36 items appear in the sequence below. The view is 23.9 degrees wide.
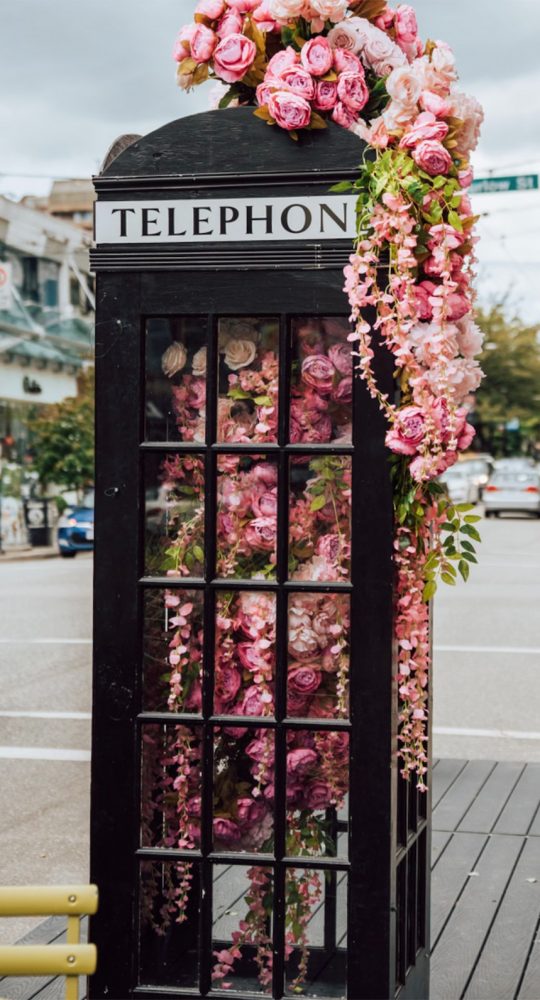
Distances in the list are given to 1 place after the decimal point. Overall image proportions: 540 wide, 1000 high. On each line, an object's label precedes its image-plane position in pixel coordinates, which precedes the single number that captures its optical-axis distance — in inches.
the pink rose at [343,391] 123.8
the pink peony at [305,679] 125.1
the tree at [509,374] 2480.3
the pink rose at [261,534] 125.8
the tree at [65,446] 1226.6
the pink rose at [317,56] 121.7
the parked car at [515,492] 1425.9
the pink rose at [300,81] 121.5
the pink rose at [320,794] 126.1
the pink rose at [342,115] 123.0
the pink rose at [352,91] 122.1
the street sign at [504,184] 862.5
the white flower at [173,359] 127.6
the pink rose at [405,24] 130.3
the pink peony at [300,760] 125.6
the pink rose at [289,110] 120.2
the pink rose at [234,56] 125.6
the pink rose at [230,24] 128.0
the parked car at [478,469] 1718.8
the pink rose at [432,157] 115.9
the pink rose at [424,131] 116.4
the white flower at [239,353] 125.6
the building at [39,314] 1502.2
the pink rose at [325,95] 122.3
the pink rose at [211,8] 128.0
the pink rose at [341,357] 123.7
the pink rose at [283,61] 123.0
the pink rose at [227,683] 127.4
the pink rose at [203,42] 128.0
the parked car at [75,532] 1052.5
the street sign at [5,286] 1348.4
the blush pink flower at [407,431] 118.6
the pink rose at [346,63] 122.6
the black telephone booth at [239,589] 122.5
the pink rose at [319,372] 124.3
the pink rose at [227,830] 128.0
